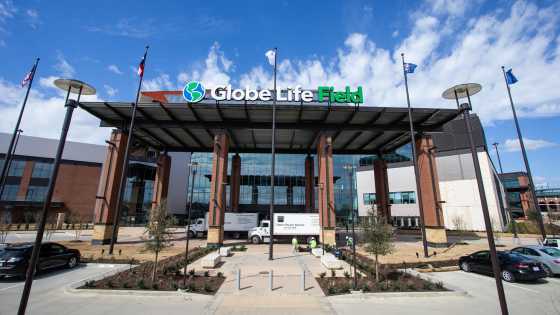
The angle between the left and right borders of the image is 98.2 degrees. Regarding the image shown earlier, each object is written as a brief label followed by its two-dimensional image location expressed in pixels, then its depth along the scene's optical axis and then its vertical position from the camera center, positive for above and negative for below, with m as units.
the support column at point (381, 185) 37.73 +4.48
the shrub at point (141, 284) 10.91 -3.29
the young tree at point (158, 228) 12.52 -0.90
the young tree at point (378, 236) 12.60 -1.16
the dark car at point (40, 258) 12.34 -2.75
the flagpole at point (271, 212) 18.76 -0.02
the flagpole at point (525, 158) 22.88 +5.61
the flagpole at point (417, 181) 19.41 +2.80
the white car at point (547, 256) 13.77 -2.29
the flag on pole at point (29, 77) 17.06 +9.34
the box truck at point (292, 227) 30.02 -1.73
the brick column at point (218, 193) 25.53 +1.93
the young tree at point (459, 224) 44.88 -1.59
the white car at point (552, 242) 18.46 -1.93
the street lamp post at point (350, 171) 11.23 +2.91
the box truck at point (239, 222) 32.38 -1.35
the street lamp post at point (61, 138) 6.29 +2.27
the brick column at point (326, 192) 25.81 +2.32
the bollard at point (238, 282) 11.20 -3.19
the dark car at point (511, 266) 12.36 -2.66
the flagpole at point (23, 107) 18.23 +8.26
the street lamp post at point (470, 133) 7.03 +2.76
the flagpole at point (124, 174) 20.53 +3.11
